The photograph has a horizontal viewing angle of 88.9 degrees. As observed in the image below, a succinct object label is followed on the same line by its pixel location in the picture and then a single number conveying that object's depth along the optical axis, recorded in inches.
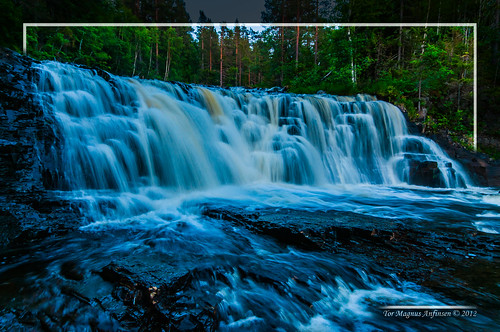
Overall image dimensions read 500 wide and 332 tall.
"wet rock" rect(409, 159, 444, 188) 303.0
